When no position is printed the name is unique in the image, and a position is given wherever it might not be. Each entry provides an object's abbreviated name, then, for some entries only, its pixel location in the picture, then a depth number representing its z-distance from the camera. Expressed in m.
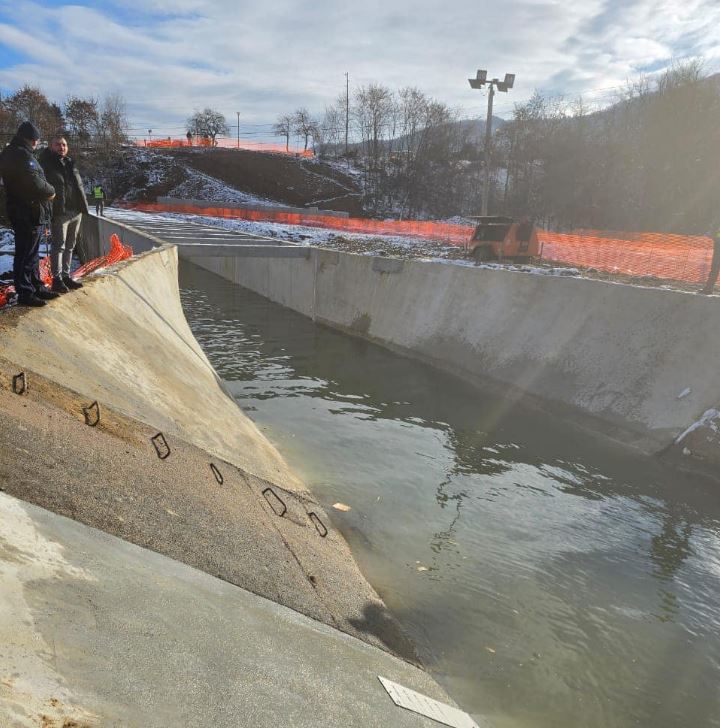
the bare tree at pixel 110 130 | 70.81
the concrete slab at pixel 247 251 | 19.20
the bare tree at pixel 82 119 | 68.81
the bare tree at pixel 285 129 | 92.97
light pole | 29.32
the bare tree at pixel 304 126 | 92.19
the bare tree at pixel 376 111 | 85.88
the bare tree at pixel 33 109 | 57.12
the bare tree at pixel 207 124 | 88.88
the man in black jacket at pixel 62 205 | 7.09
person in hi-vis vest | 32.75
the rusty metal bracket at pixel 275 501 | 5.56
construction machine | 22.97
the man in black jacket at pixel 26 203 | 5.70
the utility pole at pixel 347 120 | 92.94
